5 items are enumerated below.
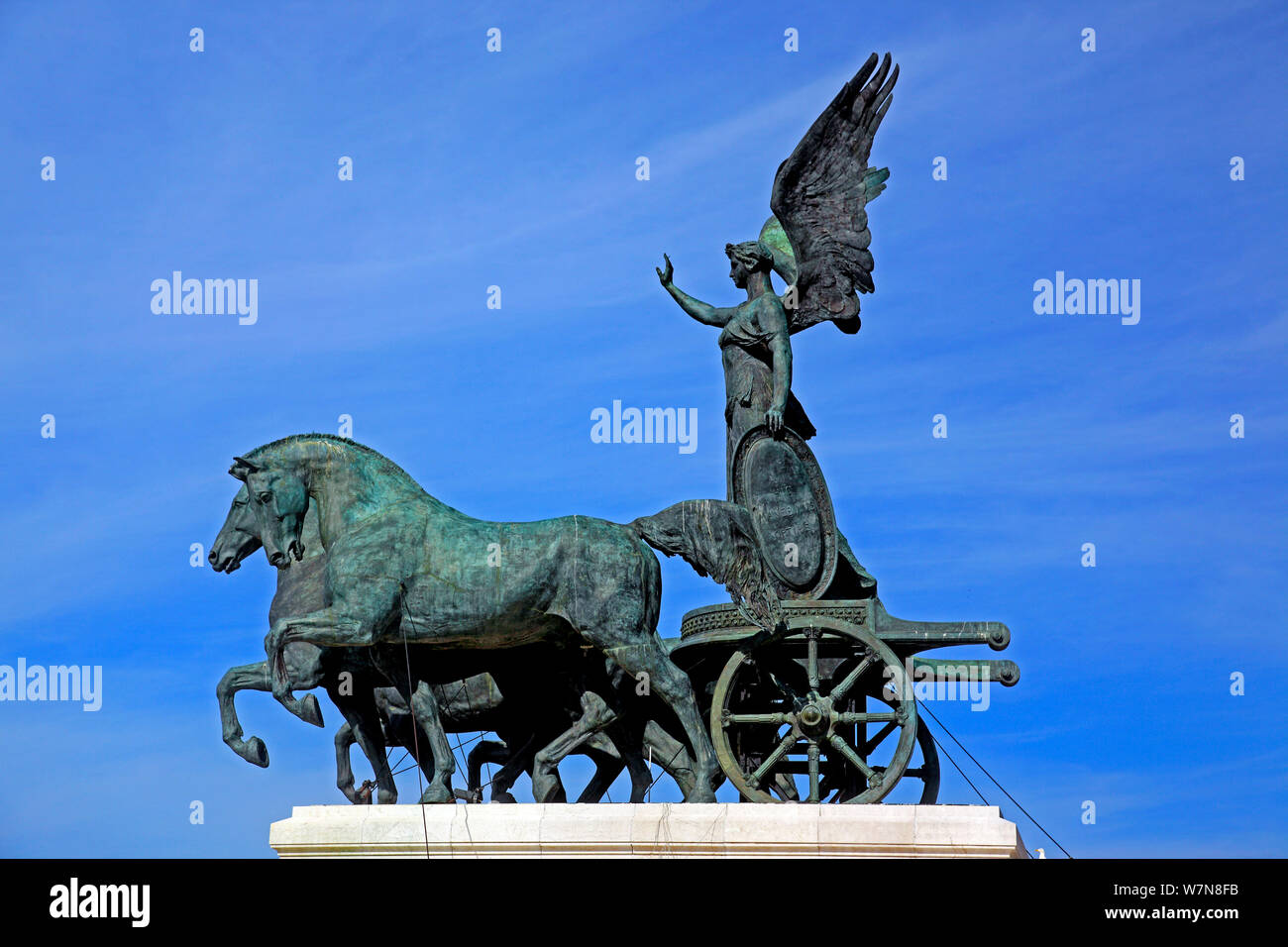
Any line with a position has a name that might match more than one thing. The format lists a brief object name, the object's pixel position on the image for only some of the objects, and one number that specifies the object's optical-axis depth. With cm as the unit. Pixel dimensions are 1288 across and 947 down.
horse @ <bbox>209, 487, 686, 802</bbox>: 1714
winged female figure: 1856
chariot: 1714
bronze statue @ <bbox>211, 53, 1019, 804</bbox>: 1655
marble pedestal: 1592
